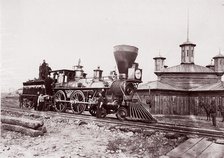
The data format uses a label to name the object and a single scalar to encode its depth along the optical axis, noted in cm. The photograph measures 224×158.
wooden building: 2442
